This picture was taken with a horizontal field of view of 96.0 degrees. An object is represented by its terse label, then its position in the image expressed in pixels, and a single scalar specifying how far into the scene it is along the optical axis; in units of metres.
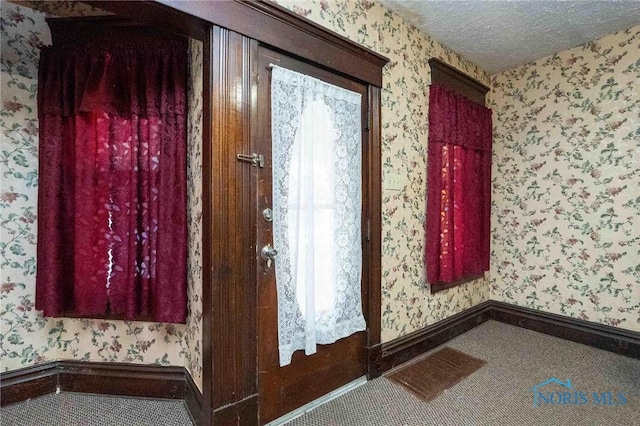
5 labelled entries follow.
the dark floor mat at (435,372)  1.73
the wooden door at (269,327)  1.40
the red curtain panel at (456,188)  2.20
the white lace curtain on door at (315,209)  1.44
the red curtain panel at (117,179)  1.54
